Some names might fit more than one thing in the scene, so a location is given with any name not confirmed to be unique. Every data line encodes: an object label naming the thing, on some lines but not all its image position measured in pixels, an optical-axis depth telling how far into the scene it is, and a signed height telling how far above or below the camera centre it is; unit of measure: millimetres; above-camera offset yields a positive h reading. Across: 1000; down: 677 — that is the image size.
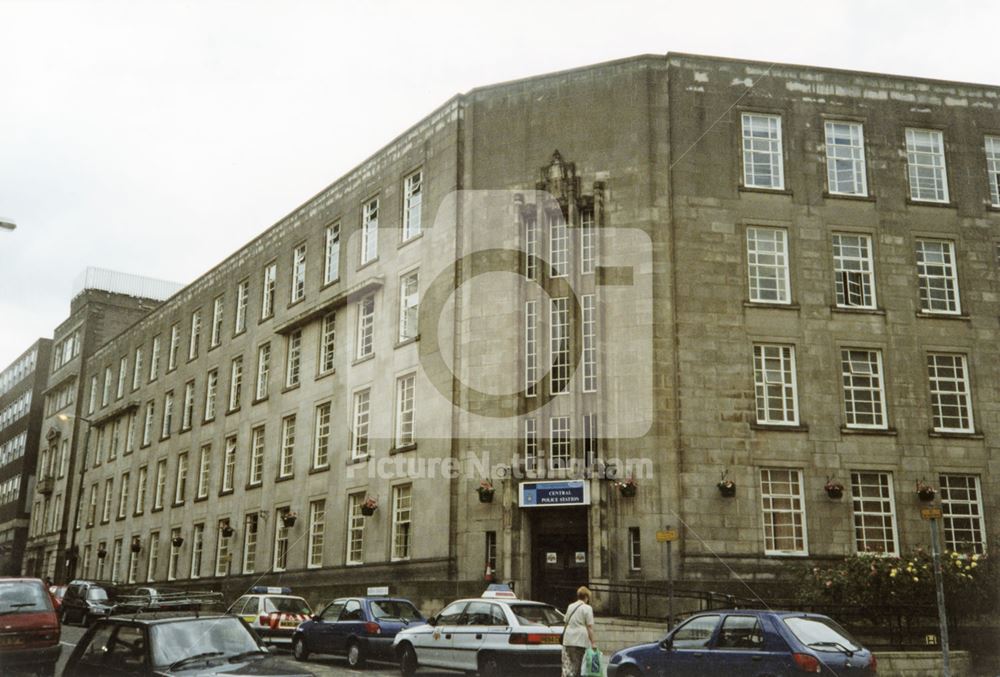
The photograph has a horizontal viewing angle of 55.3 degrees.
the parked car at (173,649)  10266 -815
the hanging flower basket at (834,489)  26562 +2462
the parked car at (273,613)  24469 -960
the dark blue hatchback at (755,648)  13750 -999
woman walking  15219 -913
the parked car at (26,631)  16672 -996
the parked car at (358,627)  20516 -1111
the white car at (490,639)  17000 -1102
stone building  26938 +7284
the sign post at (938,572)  14953 +140
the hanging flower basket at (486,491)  27875 +2438
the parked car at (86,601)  33969 -978
